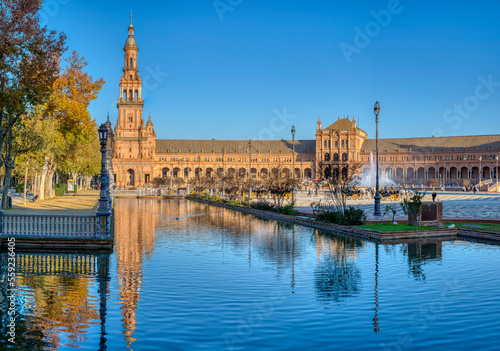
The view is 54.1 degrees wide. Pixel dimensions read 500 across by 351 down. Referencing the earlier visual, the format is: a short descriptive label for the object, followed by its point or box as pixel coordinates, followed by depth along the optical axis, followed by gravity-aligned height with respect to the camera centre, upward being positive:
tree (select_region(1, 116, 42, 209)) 29.78 +3.11
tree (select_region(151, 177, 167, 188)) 91.81 +0.83
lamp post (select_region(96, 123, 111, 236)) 18.30 -0.96
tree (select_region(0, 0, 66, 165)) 20.97 +5.75
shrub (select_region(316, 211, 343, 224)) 25.45 -1.60
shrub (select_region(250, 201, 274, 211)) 35.91 -1.47
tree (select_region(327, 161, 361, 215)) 26.98 +0.16
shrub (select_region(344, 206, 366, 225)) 24.86 -1.52
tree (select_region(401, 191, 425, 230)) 23.08 -0.88
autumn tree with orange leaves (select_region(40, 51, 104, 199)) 34.31 +5.50
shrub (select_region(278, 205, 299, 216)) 31.63 -1.55
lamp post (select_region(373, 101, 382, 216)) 28.28 -0.59
